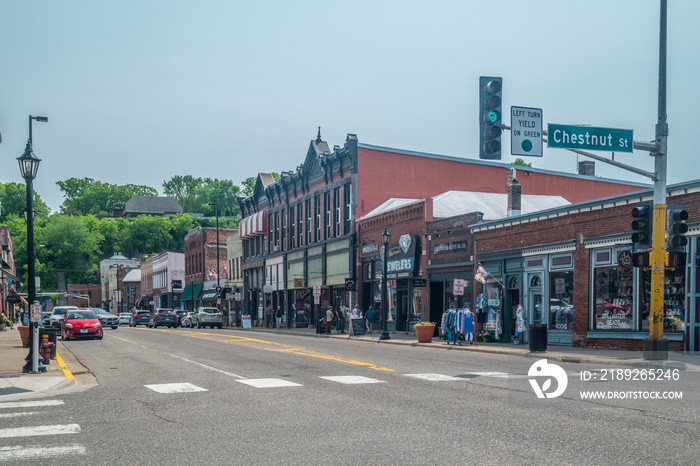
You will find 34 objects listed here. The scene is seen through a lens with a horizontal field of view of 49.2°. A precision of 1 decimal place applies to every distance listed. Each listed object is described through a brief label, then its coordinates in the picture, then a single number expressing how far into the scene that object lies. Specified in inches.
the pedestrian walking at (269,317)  2389.3
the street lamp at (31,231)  694.5
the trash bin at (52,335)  851.4
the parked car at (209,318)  2390.5
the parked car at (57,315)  1673.6
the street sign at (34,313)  684.1
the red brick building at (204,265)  3257.9
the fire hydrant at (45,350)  726.5
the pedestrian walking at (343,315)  1770.9
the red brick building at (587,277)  897.8
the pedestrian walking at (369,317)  1706.4
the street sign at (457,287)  1222.3
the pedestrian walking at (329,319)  1747.0
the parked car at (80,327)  1416.1
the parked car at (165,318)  2539.4
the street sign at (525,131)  700.7
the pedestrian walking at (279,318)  2288.5
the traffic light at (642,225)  747.4
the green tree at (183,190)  7452.8
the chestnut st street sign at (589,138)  719.7
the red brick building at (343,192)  1879.9
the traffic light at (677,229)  735.7
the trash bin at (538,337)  933.2
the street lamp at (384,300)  1382.9
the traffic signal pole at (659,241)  756.0
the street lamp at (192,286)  3460.4
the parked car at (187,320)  2570.6
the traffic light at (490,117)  660.1
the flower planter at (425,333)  1246.9
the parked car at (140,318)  2849.7
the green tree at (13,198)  5447.8
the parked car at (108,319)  2075.5
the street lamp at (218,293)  2897.1
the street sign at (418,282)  1446.9
